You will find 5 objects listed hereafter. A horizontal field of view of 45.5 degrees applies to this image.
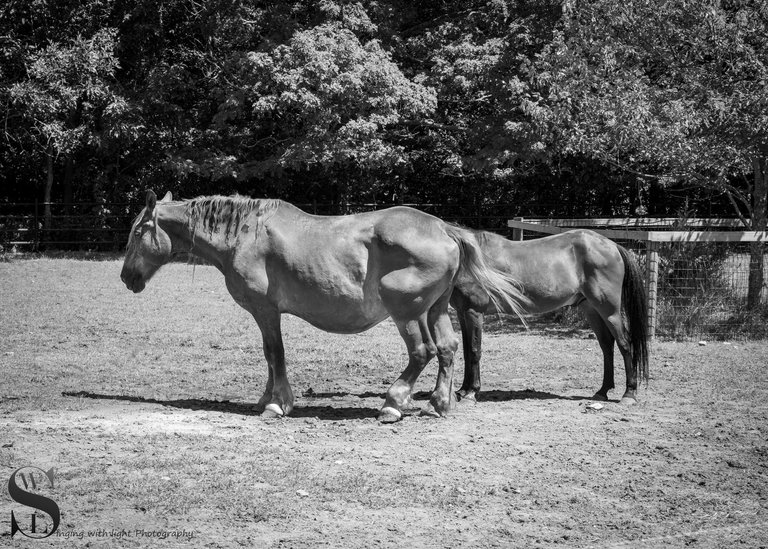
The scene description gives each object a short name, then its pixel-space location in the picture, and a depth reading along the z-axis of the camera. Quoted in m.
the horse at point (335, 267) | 8.55
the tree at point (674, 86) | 14.35
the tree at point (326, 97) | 23.64
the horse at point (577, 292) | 9.85
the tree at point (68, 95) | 24.08
